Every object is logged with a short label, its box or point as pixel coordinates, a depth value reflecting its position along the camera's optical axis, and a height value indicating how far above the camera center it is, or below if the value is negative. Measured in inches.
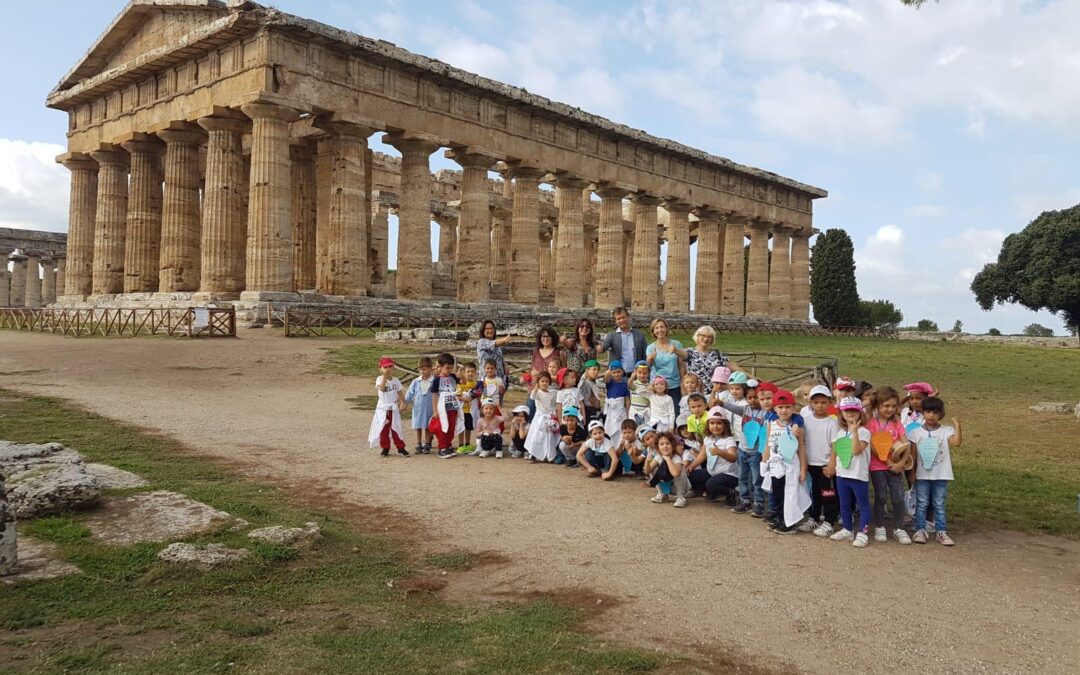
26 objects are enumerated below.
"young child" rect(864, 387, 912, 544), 272.8 -35.2
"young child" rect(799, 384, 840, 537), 278.2 -43.2
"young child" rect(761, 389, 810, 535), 273.1 -45.4
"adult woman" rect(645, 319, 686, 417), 370.6 -9.1
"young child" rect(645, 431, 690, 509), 307.4 -52.0
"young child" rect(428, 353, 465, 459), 399.9 -37.5
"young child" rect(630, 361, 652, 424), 358.6 -25.8
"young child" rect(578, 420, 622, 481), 356.8 -53.5
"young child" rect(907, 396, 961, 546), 267.7 -40.5
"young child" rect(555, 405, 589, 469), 376.5 -48.2
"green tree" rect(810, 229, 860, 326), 2384.4 +188.2
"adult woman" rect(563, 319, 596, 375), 404.5 -3.8
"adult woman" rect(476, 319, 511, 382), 426.0 -7.1
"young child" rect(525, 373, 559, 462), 385.1 -45.0
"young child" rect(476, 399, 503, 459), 399.2 -49.0
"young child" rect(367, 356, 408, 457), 390.3 -40.0
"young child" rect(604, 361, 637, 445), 363.6 -29.7
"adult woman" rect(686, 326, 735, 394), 362.0 -7.9
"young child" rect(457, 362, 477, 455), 411.8 -40.0
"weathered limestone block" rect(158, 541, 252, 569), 207.9 -61.2
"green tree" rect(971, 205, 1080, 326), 2251.5 +246.0
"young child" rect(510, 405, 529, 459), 399.2 -48.2
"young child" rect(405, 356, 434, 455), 405.0 -35.0
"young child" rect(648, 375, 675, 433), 345.1 -30.2
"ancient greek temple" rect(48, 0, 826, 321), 1039.6 +289.0
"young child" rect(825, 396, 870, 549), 267.6 -45.6
